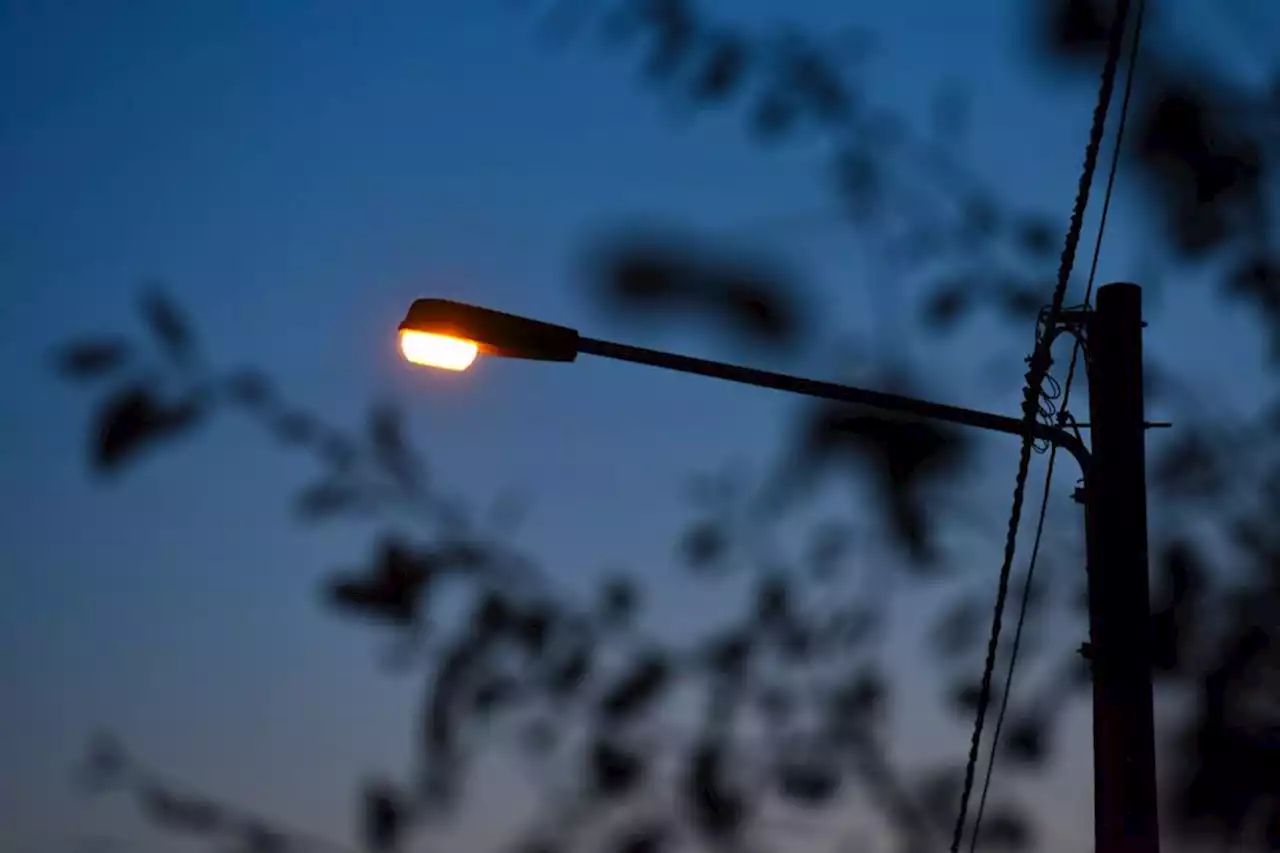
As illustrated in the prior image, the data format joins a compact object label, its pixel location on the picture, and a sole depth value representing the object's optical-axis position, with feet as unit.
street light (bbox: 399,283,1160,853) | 37.40
